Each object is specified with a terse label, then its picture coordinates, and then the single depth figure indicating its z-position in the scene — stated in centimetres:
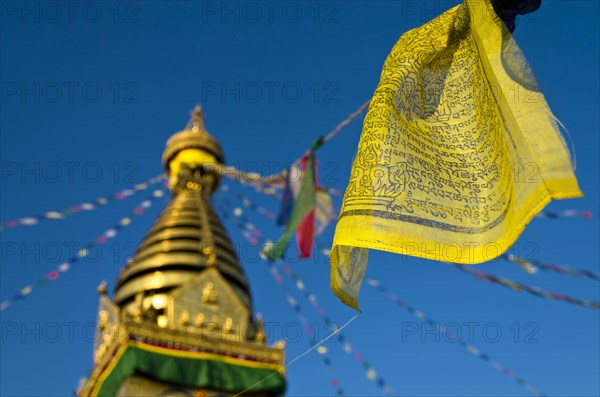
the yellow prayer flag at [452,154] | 279
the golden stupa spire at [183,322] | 1156
